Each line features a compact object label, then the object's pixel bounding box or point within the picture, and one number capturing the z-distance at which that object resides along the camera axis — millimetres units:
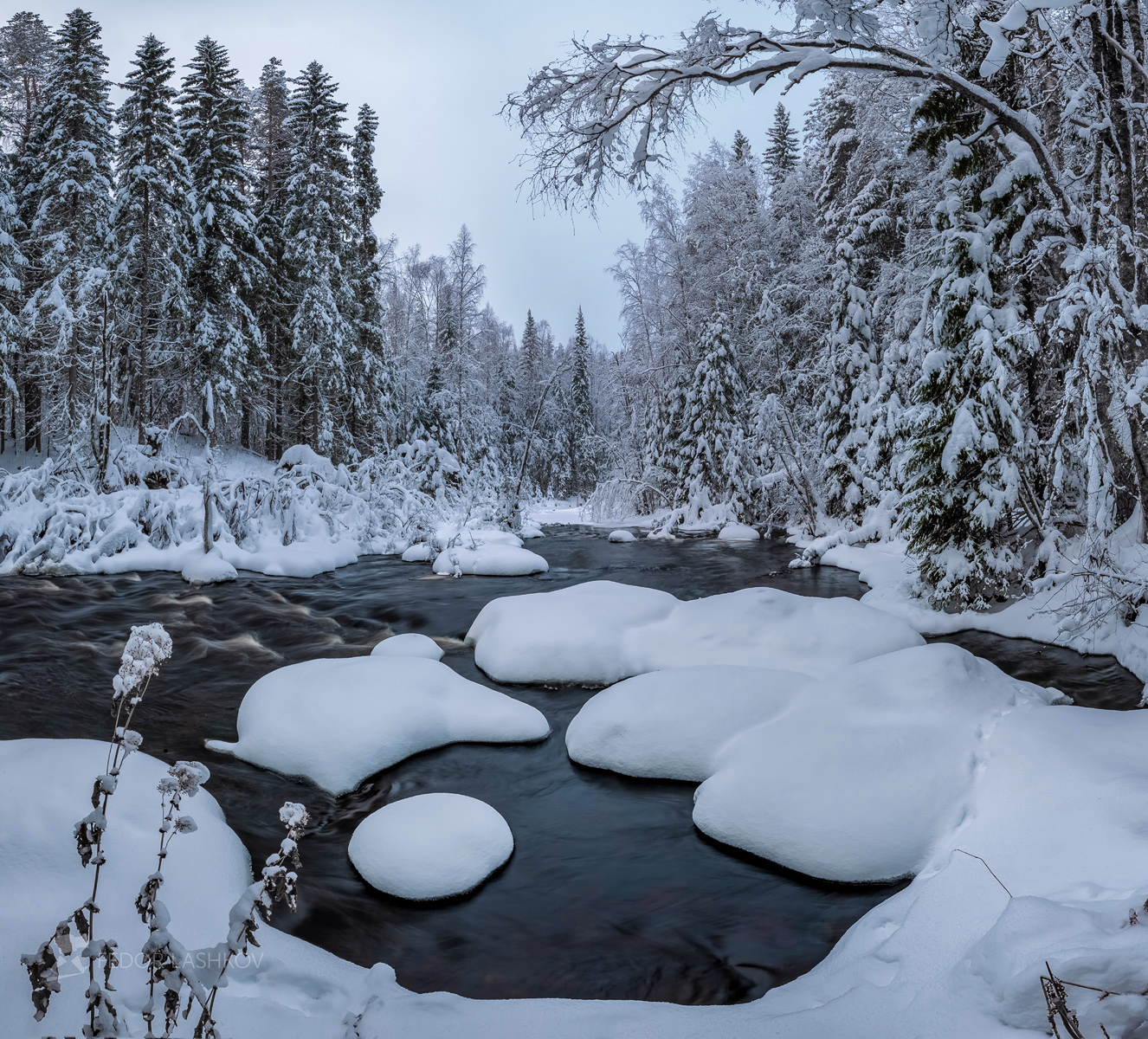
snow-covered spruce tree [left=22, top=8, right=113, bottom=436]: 20156
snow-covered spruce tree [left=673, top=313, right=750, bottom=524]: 21375
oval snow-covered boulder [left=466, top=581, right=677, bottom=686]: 6770
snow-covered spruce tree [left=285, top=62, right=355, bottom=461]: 22094
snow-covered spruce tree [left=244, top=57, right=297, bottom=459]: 25719
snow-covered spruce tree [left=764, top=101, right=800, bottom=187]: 30984
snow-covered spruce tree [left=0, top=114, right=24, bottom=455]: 20719
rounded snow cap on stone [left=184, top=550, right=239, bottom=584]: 11758
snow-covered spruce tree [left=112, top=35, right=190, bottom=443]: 20250
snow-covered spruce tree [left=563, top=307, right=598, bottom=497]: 45669
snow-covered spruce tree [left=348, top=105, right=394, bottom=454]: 24625
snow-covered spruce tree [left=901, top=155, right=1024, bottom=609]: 8203
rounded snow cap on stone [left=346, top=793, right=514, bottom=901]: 3617
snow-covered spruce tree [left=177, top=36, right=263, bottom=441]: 22438
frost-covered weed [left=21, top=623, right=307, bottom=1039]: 1436
